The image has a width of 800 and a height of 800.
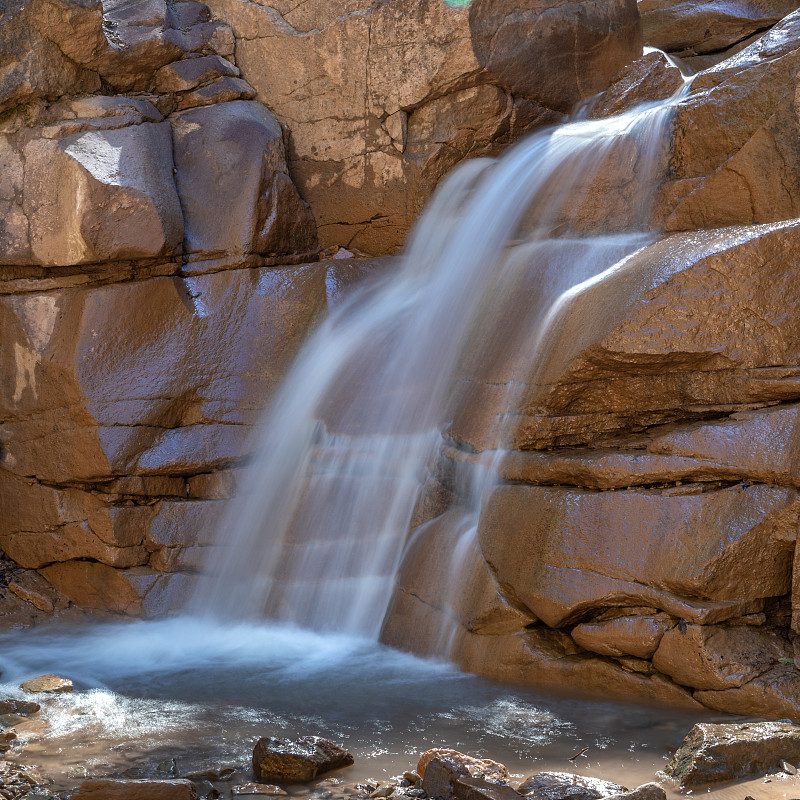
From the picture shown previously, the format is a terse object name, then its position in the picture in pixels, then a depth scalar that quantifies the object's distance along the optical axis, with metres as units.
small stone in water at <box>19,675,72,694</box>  4.72
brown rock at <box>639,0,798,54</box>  11.52
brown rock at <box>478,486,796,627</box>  4.28
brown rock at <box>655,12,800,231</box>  5.69
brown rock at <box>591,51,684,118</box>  7.78
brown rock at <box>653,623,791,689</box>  4.19
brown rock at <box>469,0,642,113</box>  8.12
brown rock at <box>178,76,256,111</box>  8.09
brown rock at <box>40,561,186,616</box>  6.67
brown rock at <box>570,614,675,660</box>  4.40
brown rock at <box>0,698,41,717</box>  4.29
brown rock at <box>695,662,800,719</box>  4.08
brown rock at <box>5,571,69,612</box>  7.06
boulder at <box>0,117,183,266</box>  6.89
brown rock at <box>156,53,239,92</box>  8.05
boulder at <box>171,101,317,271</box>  7.47
